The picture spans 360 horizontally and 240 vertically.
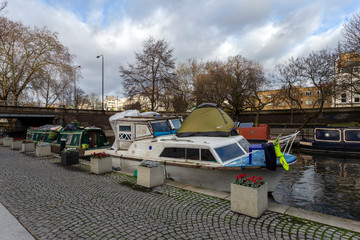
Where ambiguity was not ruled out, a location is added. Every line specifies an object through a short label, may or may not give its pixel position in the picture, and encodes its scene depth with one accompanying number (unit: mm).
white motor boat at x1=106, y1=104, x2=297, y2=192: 8320
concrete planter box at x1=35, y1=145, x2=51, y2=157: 15222
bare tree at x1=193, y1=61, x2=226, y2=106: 35094
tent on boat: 10688
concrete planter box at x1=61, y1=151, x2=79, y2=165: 12328
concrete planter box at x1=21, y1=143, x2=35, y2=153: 17344
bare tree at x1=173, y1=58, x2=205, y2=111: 49625
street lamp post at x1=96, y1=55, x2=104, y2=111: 43197
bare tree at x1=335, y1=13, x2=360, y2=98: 21281
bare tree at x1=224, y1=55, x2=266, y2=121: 33531
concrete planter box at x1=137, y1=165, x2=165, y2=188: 8016
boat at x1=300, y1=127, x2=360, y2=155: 19984
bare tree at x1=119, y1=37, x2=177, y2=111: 29156
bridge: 31984
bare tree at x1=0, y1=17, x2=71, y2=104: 35969
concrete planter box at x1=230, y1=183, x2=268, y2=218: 5468
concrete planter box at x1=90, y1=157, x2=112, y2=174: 10238
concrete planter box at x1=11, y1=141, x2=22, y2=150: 19641
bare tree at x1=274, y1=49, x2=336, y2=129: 25109
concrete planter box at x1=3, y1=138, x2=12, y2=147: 22281
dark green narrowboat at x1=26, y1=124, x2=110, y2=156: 15742
